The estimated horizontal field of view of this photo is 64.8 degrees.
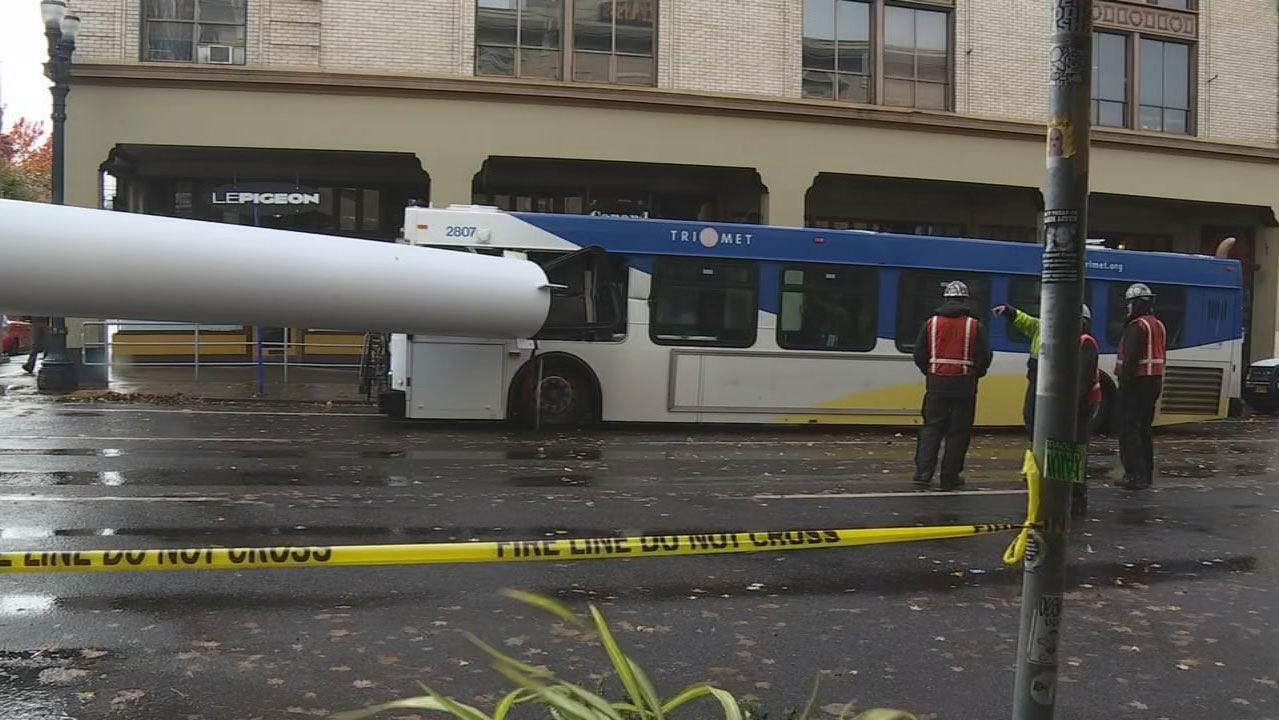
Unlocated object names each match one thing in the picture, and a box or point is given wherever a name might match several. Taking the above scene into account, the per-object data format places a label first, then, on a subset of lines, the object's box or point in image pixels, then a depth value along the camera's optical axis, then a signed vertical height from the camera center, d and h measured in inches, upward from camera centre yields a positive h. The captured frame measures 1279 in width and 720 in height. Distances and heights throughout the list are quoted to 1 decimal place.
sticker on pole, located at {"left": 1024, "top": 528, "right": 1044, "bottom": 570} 116.4 -21.8
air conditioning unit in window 730.8 +212.9
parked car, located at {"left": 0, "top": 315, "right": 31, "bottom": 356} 1038.5 +7.4
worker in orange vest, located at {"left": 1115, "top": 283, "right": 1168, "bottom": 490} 375.9 -8.1
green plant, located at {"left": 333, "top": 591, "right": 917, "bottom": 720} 99.6 -35.4
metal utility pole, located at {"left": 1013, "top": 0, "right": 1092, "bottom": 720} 108.3 +12.3
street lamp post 626.8 +142.3
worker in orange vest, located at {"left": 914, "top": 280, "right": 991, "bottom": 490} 357.1 -5.1
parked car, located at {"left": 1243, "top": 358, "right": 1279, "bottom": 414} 773.9 -15.0
